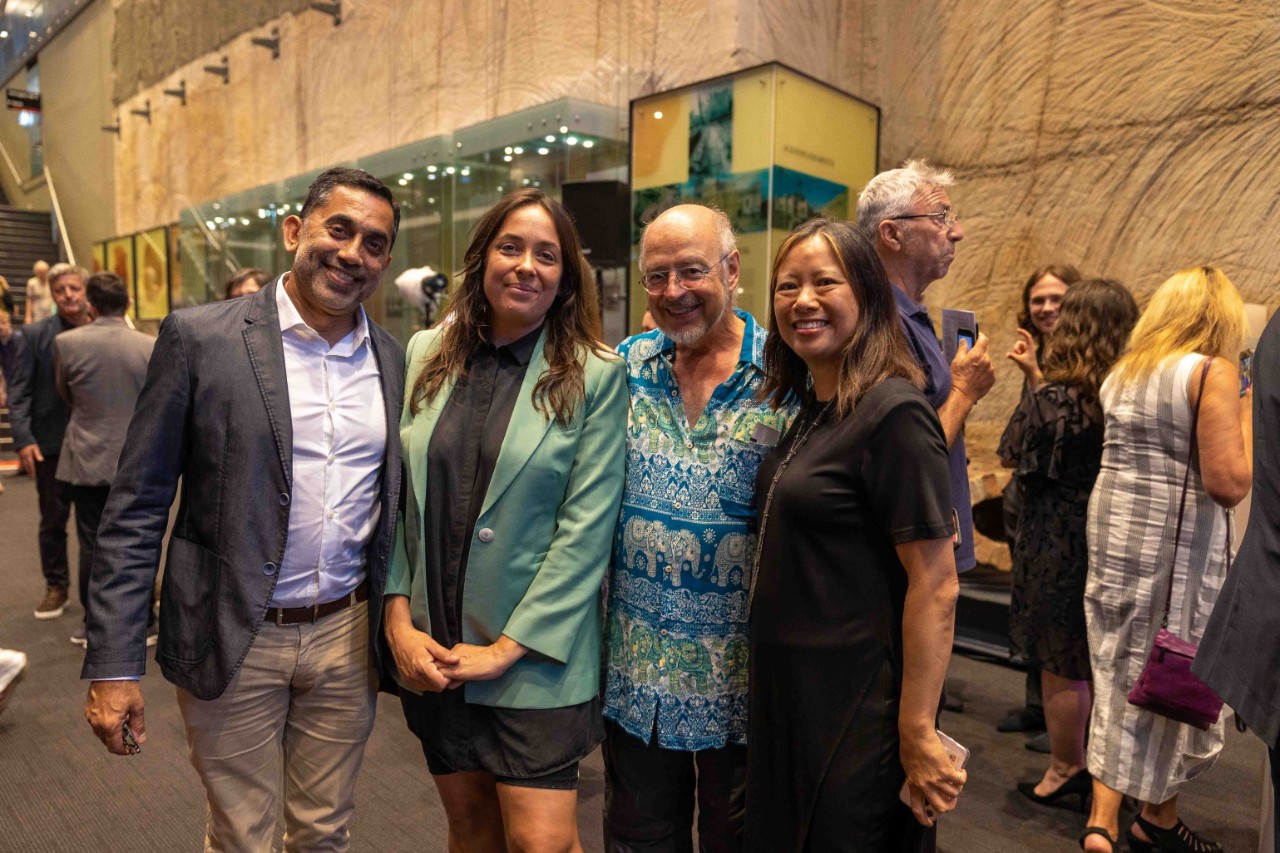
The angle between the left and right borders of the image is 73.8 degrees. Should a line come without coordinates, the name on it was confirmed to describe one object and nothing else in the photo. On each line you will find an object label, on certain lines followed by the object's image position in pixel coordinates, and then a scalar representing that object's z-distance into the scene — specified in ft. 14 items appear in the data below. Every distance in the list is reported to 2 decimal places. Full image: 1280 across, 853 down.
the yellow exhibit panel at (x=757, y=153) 17.15
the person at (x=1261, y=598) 4.36
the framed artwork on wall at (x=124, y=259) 44.67
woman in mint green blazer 5.49
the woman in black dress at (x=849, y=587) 4.79
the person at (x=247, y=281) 15.24
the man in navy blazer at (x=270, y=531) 5.41
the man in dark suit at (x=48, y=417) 15.96
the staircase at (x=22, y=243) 53.42
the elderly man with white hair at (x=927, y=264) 7.09
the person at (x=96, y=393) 14.14
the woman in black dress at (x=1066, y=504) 9.61
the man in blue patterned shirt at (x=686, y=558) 5.67
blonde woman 7.94
